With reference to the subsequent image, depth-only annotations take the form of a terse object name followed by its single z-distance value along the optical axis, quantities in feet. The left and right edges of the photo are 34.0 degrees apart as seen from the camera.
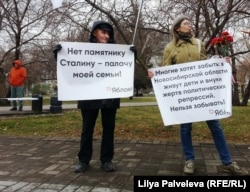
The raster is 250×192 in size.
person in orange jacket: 45.32
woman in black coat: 17.53
